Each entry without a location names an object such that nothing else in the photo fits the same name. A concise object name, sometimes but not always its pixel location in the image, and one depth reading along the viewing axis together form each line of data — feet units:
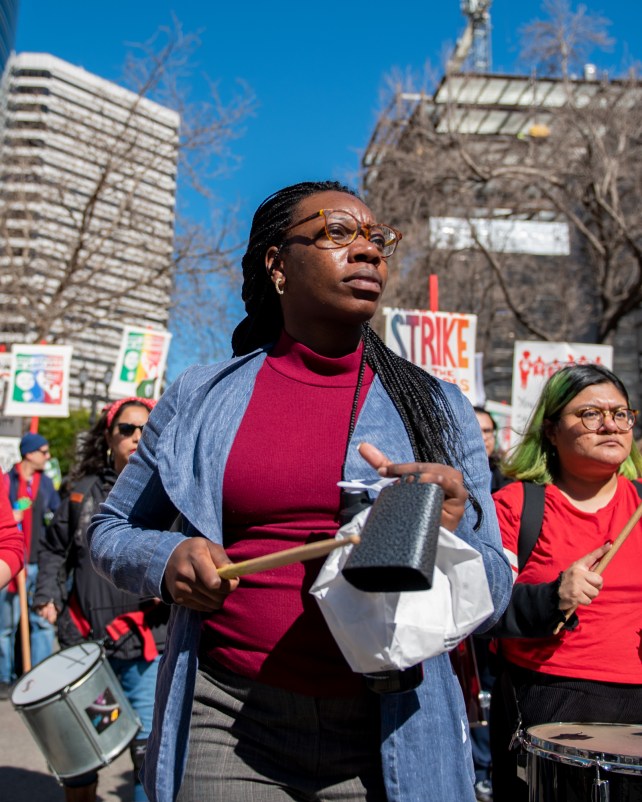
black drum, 6.54
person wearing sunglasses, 13.67
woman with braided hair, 5.65
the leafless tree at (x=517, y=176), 58.18
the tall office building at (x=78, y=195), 52.90
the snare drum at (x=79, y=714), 12.72
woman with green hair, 8.78
